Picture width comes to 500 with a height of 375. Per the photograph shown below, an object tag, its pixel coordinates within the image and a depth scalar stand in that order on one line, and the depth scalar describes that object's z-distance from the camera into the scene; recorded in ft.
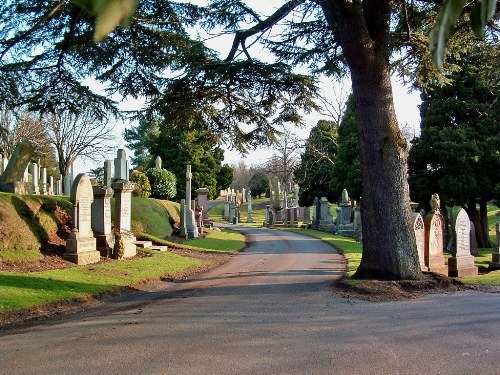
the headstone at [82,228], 44.96
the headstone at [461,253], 46.16
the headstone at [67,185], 100.19
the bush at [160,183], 104.75
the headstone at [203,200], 117.64
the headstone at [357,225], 95.30
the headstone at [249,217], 172.91
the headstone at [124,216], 51.93
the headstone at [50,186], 109.79
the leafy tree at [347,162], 119.34
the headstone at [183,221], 80.69
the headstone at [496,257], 56.22
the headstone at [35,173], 96.78
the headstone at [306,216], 147.41
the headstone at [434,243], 45.06
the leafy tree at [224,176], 163.84
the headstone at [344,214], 109.81
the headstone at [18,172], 52.70
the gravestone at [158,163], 115.36
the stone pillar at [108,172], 68.20
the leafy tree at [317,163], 154.20
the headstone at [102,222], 50.55
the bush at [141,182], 94.39
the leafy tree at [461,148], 82.23
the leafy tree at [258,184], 287.48
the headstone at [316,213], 129.39
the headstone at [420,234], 44.57
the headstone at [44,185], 101.77
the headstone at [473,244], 72.26
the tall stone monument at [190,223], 82.43
